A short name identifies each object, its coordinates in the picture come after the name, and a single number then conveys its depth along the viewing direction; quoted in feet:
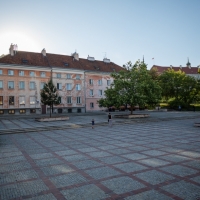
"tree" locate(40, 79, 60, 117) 97.14
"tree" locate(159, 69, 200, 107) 178.19
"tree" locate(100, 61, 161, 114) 100.58
